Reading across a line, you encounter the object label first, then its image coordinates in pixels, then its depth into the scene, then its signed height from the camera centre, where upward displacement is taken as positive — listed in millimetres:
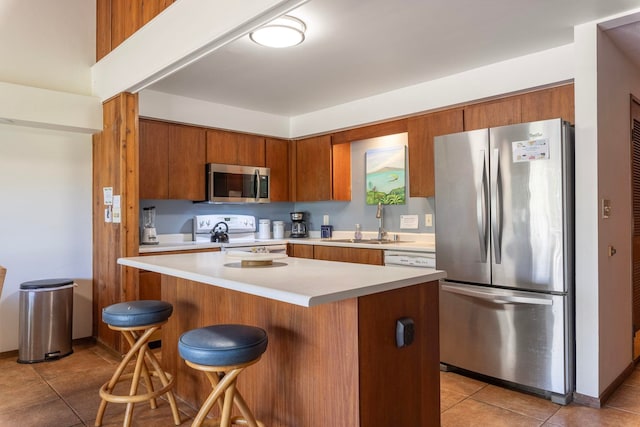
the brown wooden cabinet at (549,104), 3008 +820
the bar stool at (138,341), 2164 -693
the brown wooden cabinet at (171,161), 3957 +547
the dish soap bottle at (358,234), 4727 -224
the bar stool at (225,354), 1601 -545
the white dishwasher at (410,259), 3432 -383
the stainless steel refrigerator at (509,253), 2541 -261
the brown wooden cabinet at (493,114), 3258 +821
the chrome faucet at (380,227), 4520 -145
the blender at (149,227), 3976 -112
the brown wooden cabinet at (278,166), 5004 +603
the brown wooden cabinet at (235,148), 4461 +756
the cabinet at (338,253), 3850 -394
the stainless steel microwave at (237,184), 4383 +349
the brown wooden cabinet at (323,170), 4777 +528
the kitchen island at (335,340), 1587 -540
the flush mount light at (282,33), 2561 +1159
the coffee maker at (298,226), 5230 -143
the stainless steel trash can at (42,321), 3283 -849
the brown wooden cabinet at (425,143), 3662 +660
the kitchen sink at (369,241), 4320 -289
